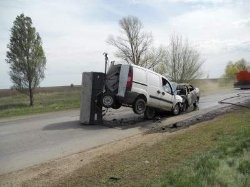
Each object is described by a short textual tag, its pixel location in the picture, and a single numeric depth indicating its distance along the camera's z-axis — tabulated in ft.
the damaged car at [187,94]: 36.71
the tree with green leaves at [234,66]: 169.42
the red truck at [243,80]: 73.07
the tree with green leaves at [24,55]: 85.20
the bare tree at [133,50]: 94.22
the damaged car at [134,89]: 28.60
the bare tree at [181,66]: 97.64
